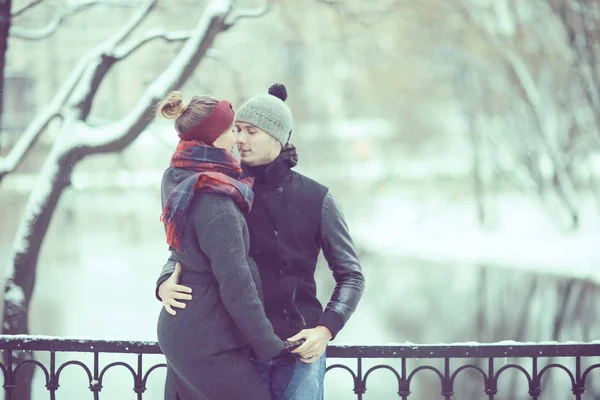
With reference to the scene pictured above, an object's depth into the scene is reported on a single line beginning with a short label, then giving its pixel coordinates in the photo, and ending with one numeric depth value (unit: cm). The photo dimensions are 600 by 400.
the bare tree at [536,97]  1616
